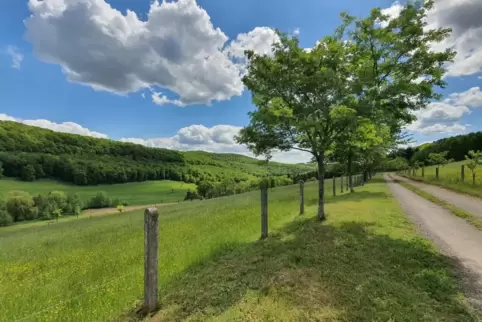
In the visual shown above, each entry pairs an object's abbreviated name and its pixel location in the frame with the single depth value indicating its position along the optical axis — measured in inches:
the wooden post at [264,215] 356.2
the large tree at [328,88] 405.1
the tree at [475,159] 934.9
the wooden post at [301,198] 540.1
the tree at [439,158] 1604.6
